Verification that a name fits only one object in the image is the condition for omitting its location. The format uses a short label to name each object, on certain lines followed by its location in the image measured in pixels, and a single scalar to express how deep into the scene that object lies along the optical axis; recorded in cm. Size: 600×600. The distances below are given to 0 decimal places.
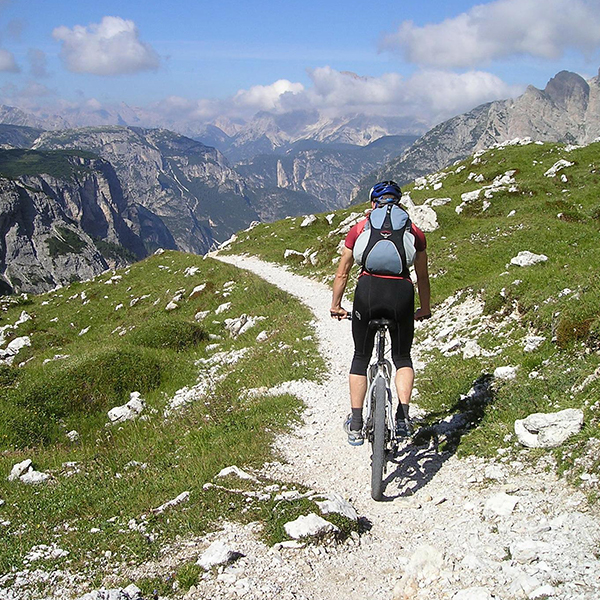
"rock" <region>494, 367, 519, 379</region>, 1053
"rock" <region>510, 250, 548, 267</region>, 1848
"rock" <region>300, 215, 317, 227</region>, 5204
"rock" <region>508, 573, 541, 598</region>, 448
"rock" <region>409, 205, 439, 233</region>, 3188
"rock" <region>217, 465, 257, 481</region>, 814
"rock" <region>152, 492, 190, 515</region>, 722
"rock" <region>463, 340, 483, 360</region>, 1295
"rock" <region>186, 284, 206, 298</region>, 3125
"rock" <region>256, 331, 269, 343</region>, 1964
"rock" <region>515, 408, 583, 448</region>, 726
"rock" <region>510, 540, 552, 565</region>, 500
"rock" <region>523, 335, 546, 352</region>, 1140
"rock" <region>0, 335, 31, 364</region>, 2917
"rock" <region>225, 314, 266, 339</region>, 2244
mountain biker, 707
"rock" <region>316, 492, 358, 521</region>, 658
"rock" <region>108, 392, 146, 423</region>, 1427
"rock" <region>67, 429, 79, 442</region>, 1350
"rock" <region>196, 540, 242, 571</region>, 561
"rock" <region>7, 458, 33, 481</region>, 974
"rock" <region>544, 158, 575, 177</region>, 3911
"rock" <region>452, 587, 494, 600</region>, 455
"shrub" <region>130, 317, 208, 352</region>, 2044
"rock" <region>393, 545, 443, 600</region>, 517
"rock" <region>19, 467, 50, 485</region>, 934
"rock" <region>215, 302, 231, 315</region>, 2686
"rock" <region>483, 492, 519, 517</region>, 624
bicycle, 722
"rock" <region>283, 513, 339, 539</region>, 609
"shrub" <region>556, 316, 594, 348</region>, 1023
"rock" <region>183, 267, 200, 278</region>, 3659
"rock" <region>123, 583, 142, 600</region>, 507
